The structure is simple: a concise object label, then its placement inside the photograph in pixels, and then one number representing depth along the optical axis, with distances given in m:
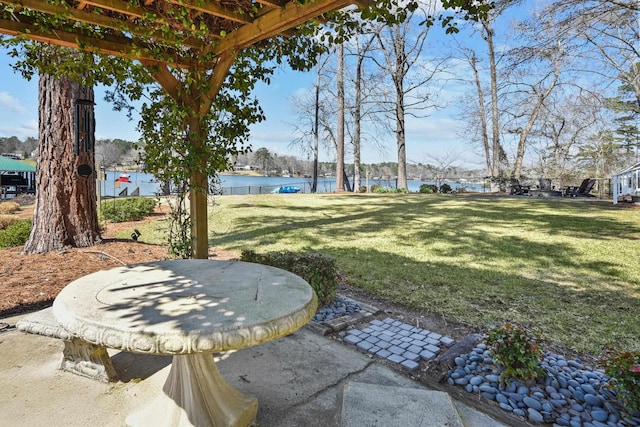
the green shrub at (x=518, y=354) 2.06
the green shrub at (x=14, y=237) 5.47
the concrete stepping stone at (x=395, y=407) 1.69
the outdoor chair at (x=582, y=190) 13.55
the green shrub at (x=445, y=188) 18.22
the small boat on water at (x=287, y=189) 24.47
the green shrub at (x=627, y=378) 1.76
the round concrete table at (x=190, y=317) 1.27
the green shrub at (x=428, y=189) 18.17
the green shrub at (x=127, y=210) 9.29
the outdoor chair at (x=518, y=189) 15.17
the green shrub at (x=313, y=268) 3.36
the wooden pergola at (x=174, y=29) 2.46
